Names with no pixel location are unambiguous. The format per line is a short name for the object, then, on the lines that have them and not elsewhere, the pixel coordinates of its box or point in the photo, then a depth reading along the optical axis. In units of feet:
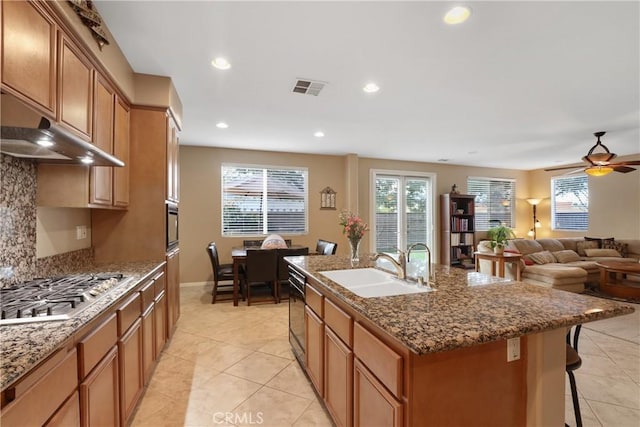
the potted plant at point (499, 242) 16.15
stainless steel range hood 3.87
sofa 14.93
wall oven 9.38
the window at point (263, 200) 18.45
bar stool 4.95
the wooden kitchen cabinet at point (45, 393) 2.87
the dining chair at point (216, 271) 14.01
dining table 14.06
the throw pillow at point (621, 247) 18.74
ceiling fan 13.43
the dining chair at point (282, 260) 14.47
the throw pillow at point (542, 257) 17.11
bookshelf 22.70
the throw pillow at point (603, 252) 18.37
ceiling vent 9.54
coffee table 14.34
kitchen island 3.57
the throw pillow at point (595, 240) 19.42
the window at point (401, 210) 22.21
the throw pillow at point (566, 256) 17.76
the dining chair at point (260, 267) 14.01
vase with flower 8.89
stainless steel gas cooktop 4.00
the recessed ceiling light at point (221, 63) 8.16
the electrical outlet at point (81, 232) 7.97
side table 15.72
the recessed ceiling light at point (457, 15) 6.13
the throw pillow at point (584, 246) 19.35
